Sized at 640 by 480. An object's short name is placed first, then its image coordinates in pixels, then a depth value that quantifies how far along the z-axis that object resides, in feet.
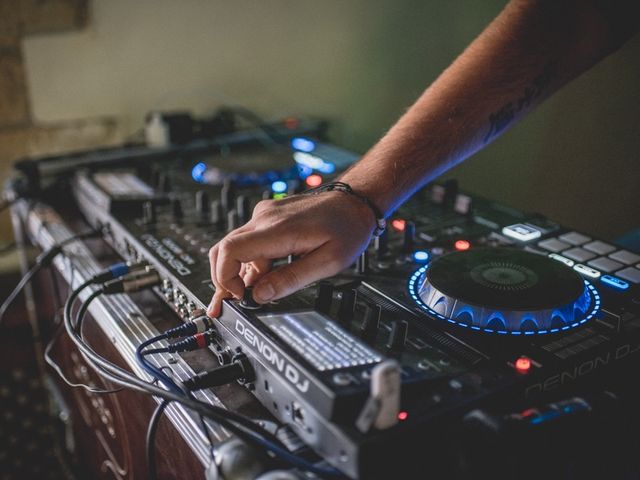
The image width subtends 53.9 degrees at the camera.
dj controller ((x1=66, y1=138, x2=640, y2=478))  1.88
